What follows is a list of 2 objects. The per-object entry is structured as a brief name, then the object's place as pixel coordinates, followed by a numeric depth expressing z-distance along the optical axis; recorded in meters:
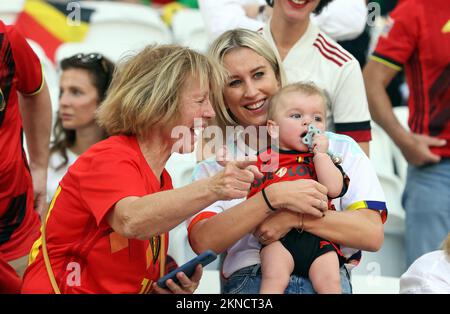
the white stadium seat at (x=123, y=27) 5.83
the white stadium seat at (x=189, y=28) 5.74
